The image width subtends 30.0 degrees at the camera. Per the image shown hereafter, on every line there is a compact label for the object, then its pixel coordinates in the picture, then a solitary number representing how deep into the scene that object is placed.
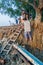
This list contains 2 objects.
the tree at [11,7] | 6.23
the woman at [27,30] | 4.34
